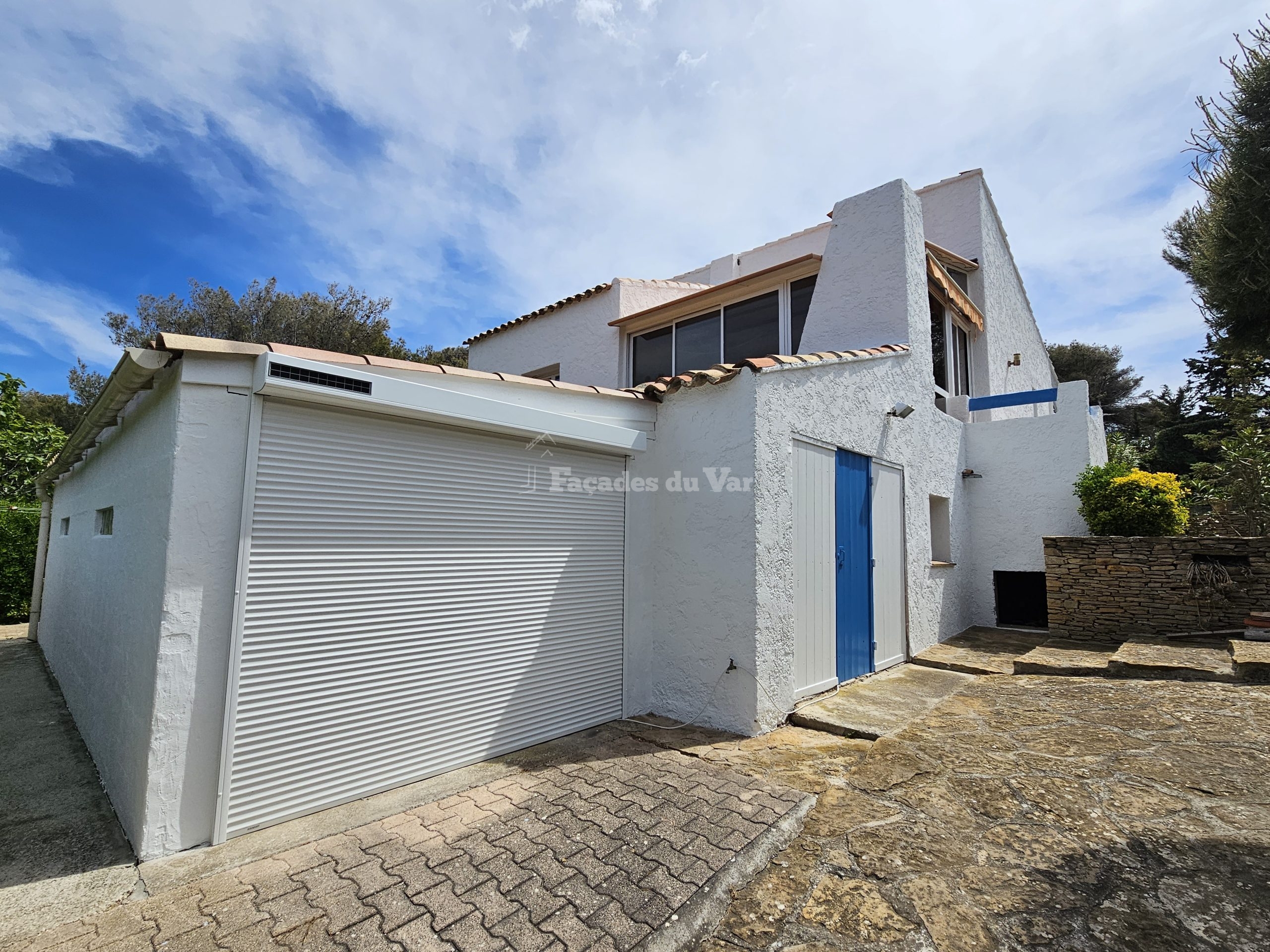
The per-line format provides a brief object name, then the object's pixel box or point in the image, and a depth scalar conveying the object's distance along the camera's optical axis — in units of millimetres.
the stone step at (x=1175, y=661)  5680
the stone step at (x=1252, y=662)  5375
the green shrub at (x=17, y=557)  12070
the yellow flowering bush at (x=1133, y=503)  8188
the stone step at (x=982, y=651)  7176
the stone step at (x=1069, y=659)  6355
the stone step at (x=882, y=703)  5082
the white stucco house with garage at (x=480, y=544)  3297
